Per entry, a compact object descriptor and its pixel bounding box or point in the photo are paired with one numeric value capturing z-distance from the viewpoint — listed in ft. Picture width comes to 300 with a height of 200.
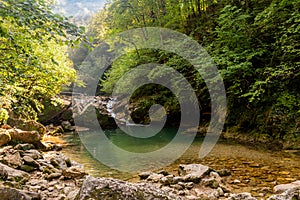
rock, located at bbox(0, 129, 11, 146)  27.43
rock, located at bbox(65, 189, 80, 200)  12.91
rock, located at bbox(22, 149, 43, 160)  22.77
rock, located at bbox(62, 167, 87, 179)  18.89
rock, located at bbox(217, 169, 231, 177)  18.52
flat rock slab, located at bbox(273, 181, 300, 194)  14.34
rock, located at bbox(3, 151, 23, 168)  19.24
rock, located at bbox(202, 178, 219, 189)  15.96
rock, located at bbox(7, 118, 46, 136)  38.71
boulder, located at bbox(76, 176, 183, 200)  8.61
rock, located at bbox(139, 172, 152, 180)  18.86
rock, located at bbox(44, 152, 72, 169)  22.06
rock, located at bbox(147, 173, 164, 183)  17.55
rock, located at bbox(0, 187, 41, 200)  10.63
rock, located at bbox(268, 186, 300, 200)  10.84
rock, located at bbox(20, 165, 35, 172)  19.78
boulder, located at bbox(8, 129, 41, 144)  29.55
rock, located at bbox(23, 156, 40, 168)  20.61
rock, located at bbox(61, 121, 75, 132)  52.76
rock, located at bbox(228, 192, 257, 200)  12.66
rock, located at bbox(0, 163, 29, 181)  16.31
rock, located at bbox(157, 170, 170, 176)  19.15
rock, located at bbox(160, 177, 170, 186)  16.88
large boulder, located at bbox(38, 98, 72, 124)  55.42
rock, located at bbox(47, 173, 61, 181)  18.30
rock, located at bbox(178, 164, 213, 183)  16.99
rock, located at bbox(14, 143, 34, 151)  25.70
